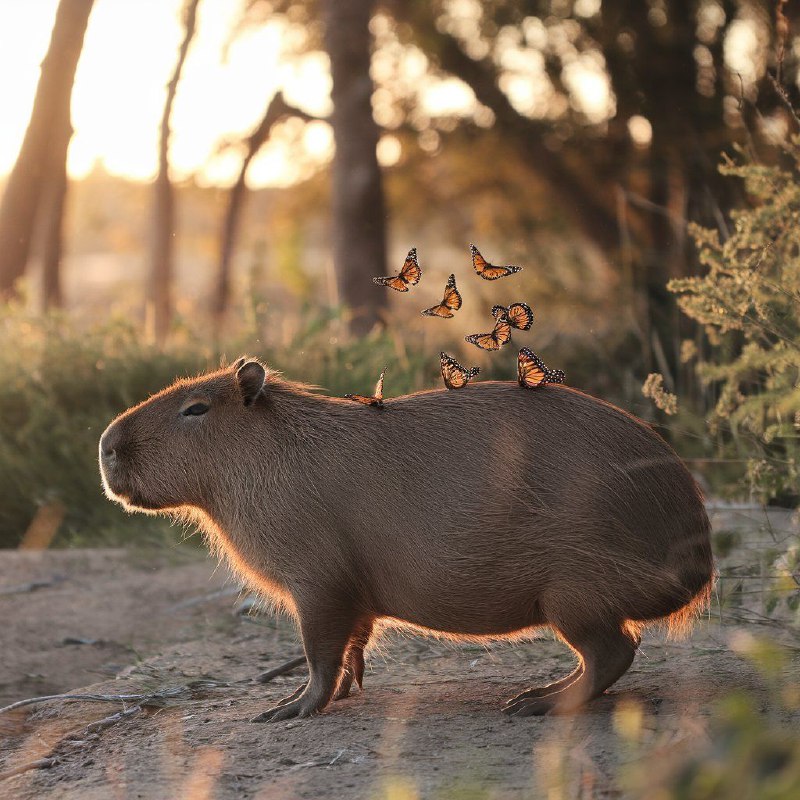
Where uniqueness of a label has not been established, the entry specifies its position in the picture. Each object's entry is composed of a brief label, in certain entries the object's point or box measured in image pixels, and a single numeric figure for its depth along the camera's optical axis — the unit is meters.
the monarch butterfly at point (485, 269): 7.43
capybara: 6.46
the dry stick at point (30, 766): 6.39
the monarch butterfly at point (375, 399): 7.21
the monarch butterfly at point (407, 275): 7.45
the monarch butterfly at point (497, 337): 7.24
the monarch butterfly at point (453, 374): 7.24
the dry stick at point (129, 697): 7.56
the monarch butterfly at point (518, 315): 7.20
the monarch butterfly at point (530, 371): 6.94
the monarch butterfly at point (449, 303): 7.37
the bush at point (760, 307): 7.90
